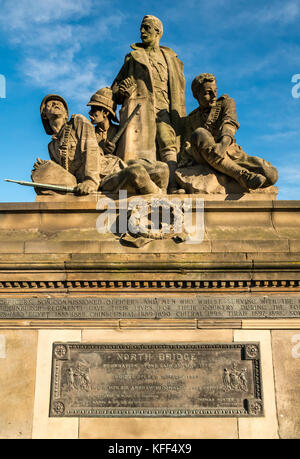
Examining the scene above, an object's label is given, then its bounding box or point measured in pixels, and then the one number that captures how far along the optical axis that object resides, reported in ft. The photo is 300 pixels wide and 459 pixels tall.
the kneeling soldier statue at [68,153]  33.73
